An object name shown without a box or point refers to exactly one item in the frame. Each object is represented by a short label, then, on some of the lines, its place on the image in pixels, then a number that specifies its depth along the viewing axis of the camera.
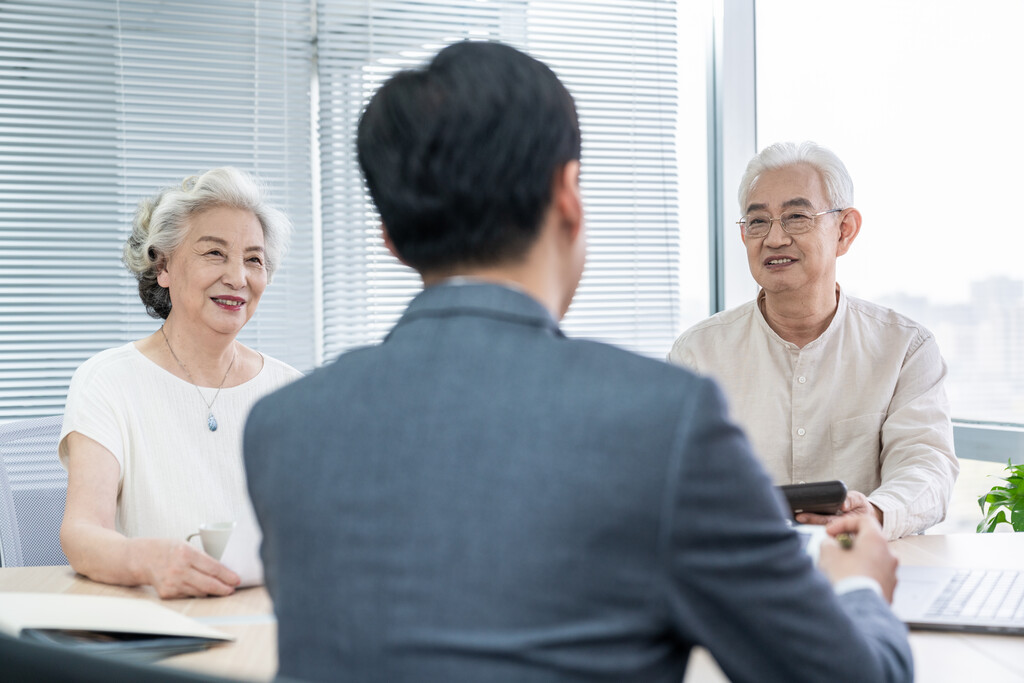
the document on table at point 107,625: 1.01
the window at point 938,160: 2.81
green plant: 2.45
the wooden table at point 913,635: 1.01
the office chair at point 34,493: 1.94
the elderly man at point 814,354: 2.06
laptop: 1.13
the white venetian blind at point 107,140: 2.89
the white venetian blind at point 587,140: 3.17
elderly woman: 1.80
